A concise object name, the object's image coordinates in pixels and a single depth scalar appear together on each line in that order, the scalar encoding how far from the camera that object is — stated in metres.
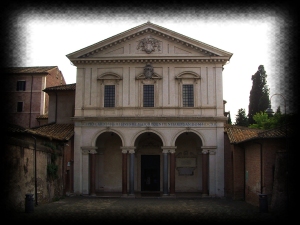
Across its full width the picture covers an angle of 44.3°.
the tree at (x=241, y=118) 52.88
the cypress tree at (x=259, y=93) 45.94
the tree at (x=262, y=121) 46.62
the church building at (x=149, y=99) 28.11
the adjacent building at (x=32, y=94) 45.81
